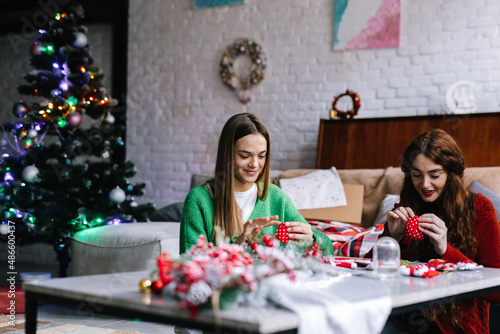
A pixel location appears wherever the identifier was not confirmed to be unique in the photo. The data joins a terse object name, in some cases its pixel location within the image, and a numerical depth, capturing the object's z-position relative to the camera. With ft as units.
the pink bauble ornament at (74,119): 14.80
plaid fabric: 10.39
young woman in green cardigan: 6.42
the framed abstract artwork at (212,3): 17.77
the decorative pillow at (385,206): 11.93
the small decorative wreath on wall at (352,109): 14.84
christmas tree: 14.60
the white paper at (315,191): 12.61
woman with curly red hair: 6.03
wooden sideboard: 12.75
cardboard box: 12.46
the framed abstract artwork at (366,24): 15.16
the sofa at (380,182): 11.14
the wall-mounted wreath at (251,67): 17.19
